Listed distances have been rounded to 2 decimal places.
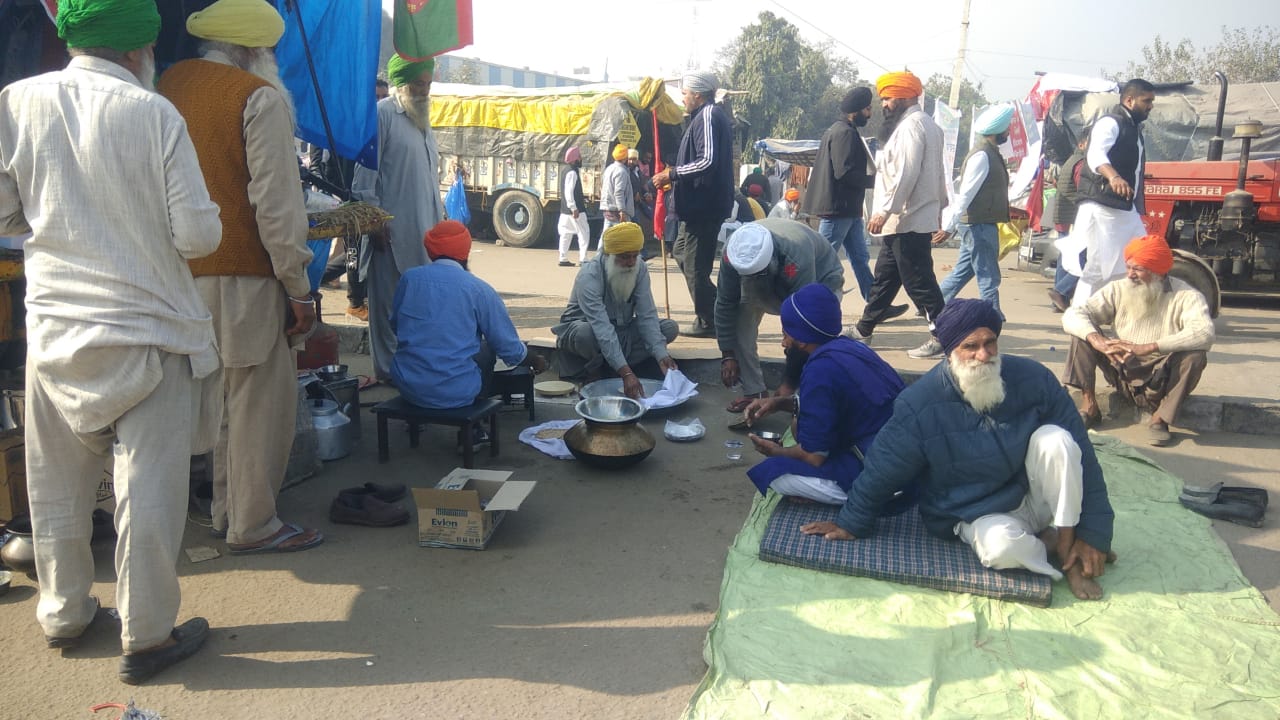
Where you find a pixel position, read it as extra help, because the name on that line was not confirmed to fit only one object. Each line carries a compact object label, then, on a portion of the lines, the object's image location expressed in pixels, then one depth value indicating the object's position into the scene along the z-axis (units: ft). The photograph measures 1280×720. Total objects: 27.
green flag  17.48
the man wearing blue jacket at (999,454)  10.64
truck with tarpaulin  50.78
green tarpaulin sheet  8.75
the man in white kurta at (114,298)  8.14
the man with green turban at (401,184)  18.01
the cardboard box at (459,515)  12.04
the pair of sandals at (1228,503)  13.38
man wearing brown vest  10.57
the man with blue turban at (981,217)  23.57
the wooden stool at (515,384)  17.78
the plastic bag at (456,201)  44.91
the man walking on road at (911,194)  21.36
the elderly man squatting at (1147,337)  16.76
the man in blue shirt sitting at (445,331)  14.82
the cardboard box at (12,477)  11.27
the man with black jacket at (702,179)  22.52
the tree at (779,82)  109.81
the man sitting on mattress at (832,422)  12.39
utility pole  82.07
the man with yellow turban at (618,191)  37.50
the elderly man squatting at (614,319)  18.01
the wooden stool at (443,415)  14.71
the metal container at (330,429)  15.24
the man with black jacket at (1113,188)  21.16
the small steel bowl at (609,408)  15.65
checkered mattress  10.71
